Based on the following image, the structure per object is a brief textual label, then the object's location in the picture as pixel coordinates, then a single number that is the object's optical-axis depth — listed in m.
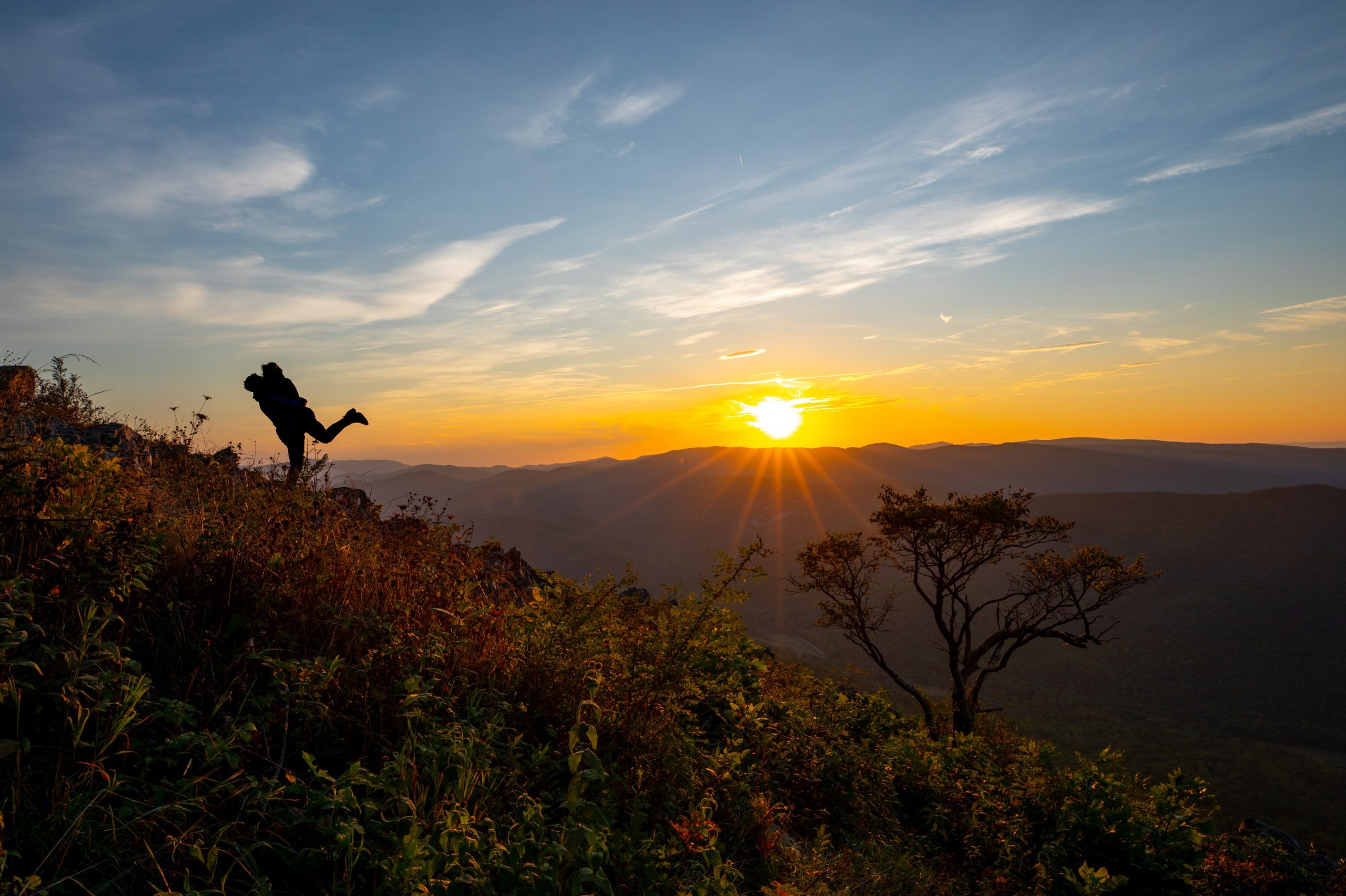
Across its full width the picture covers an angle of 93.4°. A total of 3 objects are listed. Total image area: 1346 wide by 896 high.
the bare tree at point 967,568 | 20.28
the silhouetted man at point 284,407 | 7.16
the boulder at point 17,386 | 6.87
